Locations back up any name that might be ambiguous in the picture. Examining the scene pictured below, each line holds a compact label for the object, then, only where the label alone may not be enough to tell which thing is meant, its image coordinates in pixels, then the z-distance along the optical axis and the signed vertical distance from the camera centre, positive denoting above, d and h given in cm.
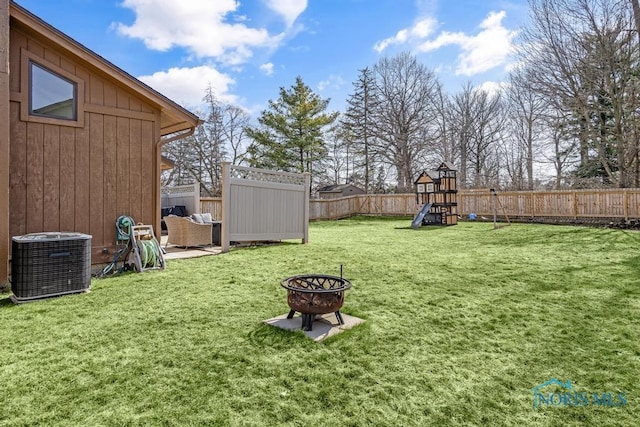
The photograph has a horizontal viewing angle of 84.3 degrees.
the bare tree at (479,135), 2447 +570
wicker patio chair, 724 -27
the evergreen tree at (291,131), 2212 +557
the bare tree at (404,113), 2369 +715
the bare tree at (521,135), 2175 +529
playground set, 1375 +88
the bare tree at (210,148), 2433 +499
